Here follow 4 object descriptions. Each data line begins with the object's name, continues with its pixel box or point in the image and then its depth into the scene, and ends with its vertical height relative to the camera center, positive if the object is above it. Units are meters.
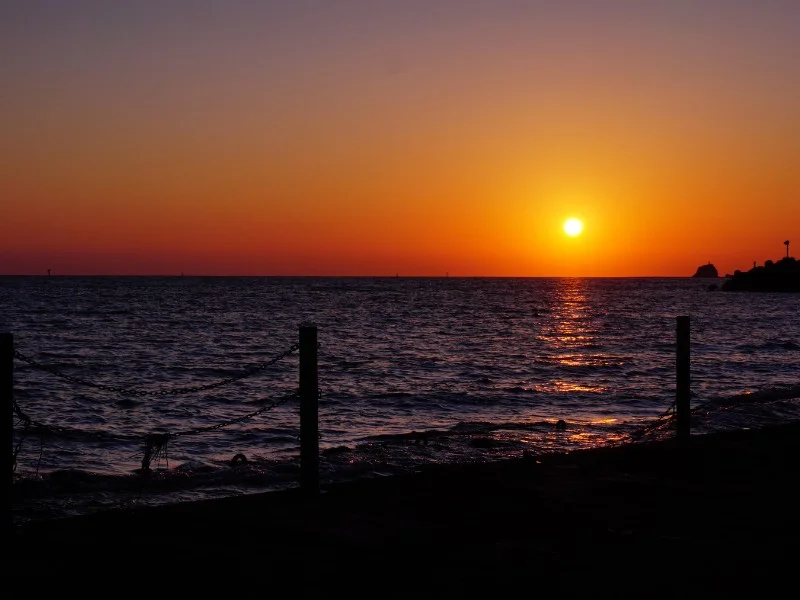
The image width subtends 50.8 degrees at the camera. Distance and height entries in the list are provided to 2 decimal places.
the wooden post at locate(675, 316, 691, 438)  13.12 -1.57
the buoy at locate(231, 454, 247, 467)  13.96 -3.04
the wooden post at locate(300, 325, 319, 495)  9.13 -1.38
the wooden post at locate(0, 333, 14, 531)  7.87 -1.22
